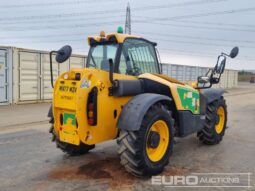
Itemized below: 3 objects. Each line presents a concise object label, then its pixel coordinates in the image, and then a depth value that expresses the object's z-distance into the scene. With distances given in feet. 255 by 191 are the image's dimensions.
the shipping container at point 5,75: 32.67
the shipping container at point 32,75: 33.98
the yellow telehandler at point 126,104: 10.57
